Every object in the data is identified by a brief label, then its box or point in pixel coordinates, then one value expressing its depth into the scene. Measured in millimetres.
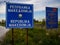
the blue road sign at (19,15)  2822
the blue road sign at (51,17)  3257
